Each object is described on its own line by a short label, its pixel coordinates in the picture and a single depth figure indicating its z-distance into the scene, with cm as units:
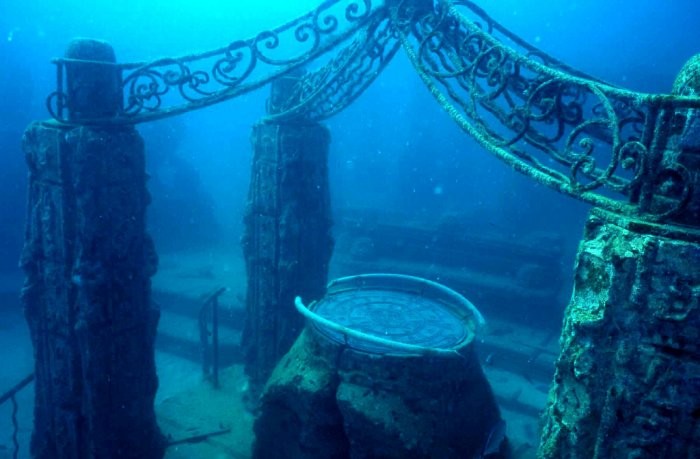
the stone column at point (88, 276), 435
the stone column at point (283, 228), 620
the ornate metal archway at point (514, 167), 177
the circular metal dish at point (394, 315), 488
